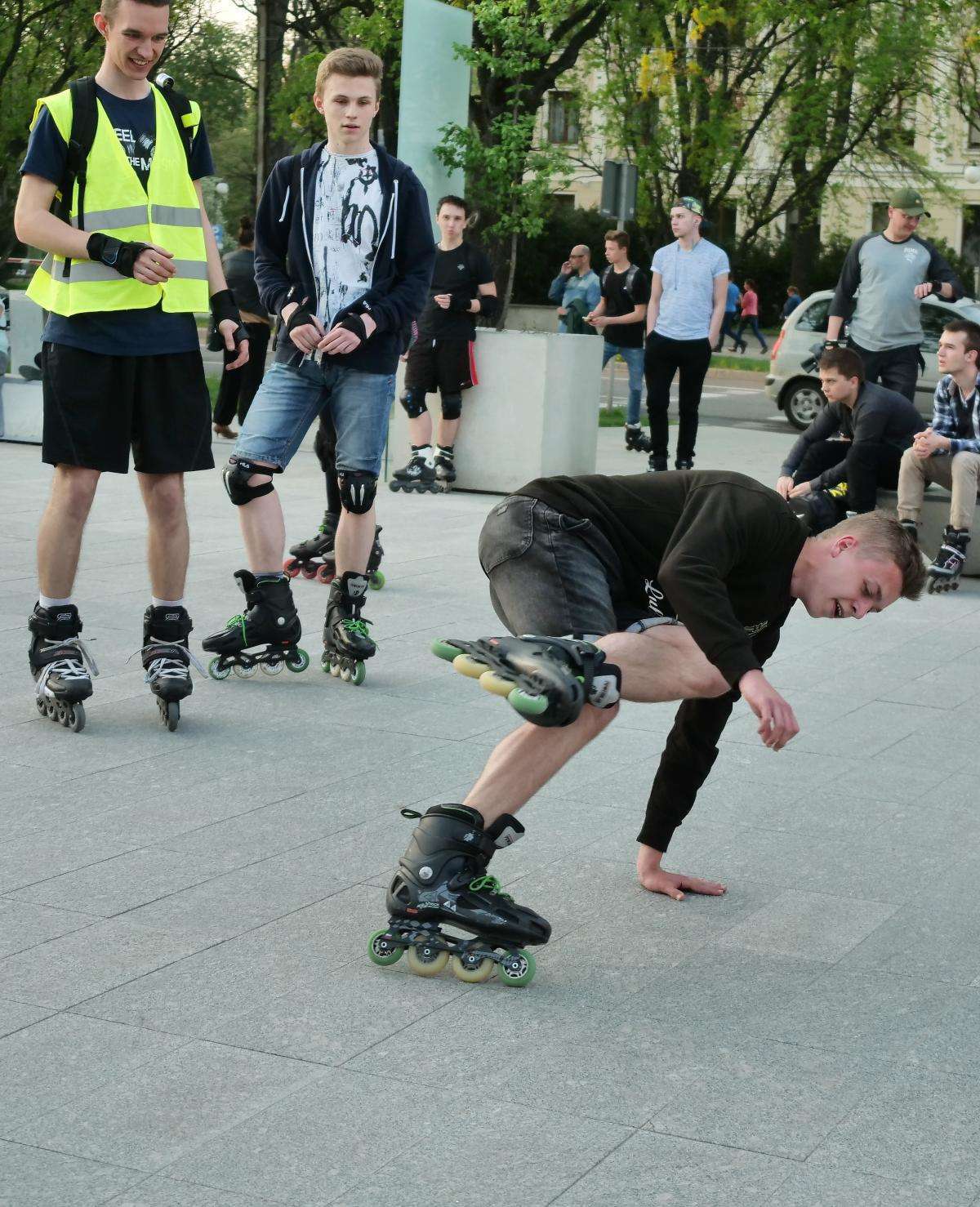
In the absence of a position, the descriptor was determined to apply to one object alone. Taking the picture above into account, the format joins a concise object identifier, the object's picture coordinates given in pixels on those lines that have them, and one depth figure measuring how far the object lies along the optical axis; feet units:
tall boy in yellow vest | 16.78
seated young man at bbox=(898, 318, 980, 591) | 28.96
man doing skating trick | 10.94
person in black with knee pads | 37.40
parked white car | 60.03
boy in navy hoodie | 19.62
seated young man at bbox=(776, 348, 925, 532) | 30.53
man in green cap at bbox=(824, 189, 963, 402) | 34.60
